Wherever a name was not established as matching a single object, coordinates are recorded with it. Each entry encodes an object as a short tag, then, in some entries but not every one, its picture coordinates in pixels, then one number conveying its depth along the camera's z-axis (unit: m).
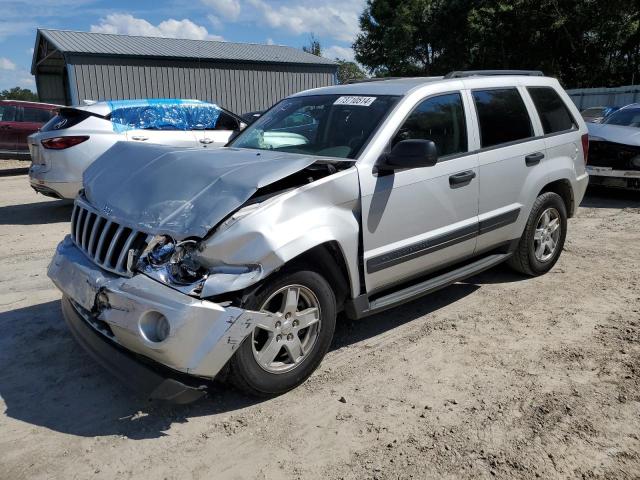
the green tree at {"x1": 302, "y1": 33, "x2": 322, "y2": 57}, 56.09
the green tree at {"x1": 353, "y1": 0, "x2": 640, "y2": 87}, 27.77
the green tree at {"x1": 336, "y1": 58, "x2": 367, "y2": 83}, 55.32
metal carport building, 21.98
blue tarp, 8.66
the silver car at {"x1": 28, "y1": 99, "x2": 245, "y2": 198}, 8.16
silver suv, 3.00
